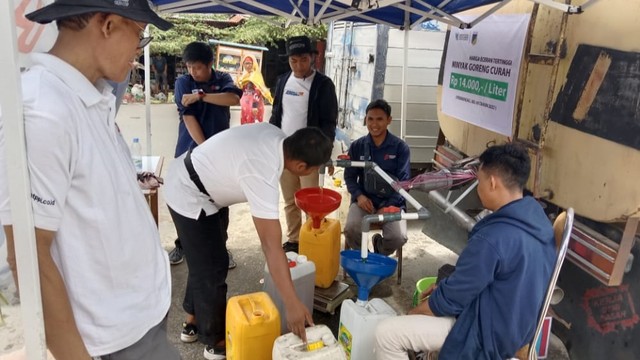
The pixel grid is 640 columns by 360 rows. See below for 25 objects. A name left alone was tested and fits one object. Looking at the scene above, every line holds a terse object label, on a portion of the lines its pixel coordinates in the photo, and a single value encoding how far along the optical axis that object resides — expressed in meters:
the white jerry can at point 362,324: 2.32
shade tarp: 3.49
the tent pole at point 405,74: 4.24
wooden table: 3.41
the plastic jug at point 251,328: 2.25
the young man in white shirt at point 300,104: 4.17
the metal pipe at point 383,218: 2.19
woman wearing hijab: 9.32
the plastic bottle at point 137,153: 3.92
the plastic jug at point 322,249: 3.32
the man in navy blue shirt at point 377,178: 3.70
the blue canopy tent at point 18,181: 0.93
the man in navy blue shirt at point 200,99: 3.76
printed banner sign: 3.13
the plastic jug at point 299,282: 2.69
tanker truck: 2.28
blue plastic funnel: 2.40
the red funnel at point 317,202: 3.20
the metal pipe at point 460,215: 2.73
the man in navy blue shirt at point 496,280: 1.83
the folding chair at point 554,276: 1.85
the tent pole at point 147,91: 4.43
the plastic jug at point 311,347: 2.08
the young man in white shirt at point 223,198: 2.11
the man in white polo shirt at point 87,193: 1.01
